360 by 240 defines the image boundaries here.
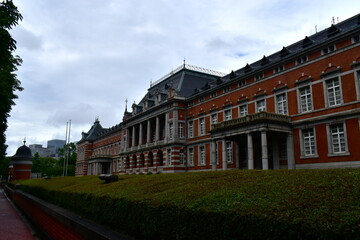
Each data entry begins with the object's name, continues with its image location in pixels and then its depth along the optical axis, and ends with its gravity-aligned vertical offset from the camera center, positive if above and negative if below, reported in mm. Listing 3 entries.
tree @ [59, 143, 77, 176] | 95725 +5766
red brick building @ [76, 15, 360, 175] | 23125 +6518
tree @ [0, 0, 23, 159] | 12227 +5707
